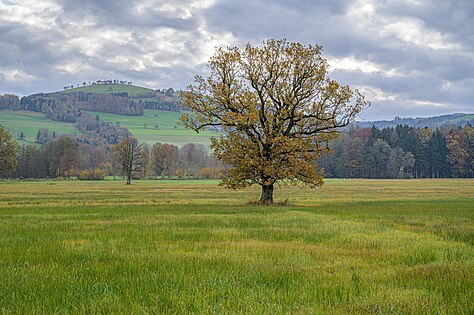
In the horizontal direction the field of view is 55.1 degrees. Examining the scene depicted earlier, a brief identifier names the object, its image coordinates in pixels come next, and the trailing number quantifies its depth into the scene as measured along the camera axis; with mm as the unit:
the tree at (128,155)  109475
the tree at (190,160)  176625
